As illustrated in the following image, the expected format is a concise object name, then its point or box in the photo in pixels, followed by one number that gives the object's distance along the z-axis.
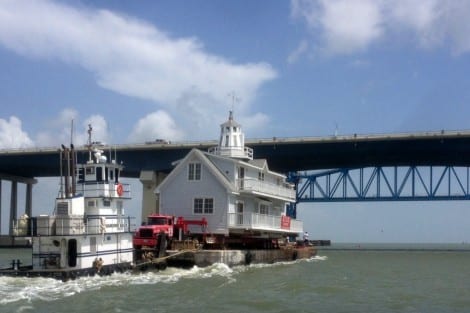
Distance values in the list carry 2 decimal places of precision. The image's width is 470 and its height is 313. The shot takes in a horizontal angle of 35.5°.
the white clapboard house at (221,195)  55.97
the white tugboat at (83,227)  38.69
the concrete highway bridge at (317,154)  88.50
